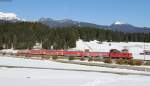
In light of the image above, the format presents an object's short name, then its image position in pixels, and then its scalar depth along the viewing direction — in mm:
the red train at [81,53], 85244
